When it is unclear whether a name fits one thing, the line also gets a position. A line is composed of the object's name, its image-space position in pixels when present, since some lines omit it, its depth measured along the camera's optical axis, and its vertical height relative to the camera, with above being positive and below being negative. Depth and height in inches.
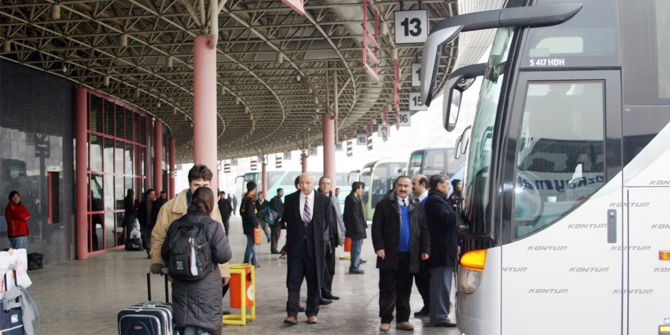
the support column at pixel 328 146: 1163.9 +9.3
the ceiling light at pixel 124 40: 749.9 +111.5
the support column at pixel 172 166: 1630.2 -25.8
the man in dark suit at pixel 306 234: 355.6 -37.8
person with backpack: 229.8 -32.7
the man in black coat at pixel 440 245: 351.3 -43.6
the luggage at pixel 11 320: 261.0 -56.3
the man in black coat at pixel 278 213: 716.0 -56.1
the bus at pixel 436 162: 1301.7 -18.6
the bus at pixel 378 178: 1660.9 -57.3
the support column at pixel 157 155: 1277.1 -1.8
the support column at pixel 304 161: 2113.7 -23.5
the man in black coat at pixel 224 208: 671.1 -47.7
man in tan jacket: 247.8 -19.3
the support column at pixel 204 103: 509.0 +33.5
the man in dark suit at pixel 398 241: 343.0 -40.0
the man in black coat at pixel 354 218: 552.4 -47.5
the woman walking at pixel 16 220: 627.2 -52.4
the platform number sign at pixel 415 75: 762.8 +75.9
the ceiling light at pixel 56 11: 626.3 +117.1
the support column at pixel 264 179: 2369.5 -82.5
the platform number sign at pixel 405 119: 1258.2 +52.9
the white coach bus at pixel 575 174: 213.2 -6.7
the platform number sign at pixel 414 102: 955.3 +61.3
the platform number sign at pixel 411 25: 571.2 +93.9
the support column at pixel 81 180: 832.3 -27.9
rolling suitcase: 245.3 -53.3
